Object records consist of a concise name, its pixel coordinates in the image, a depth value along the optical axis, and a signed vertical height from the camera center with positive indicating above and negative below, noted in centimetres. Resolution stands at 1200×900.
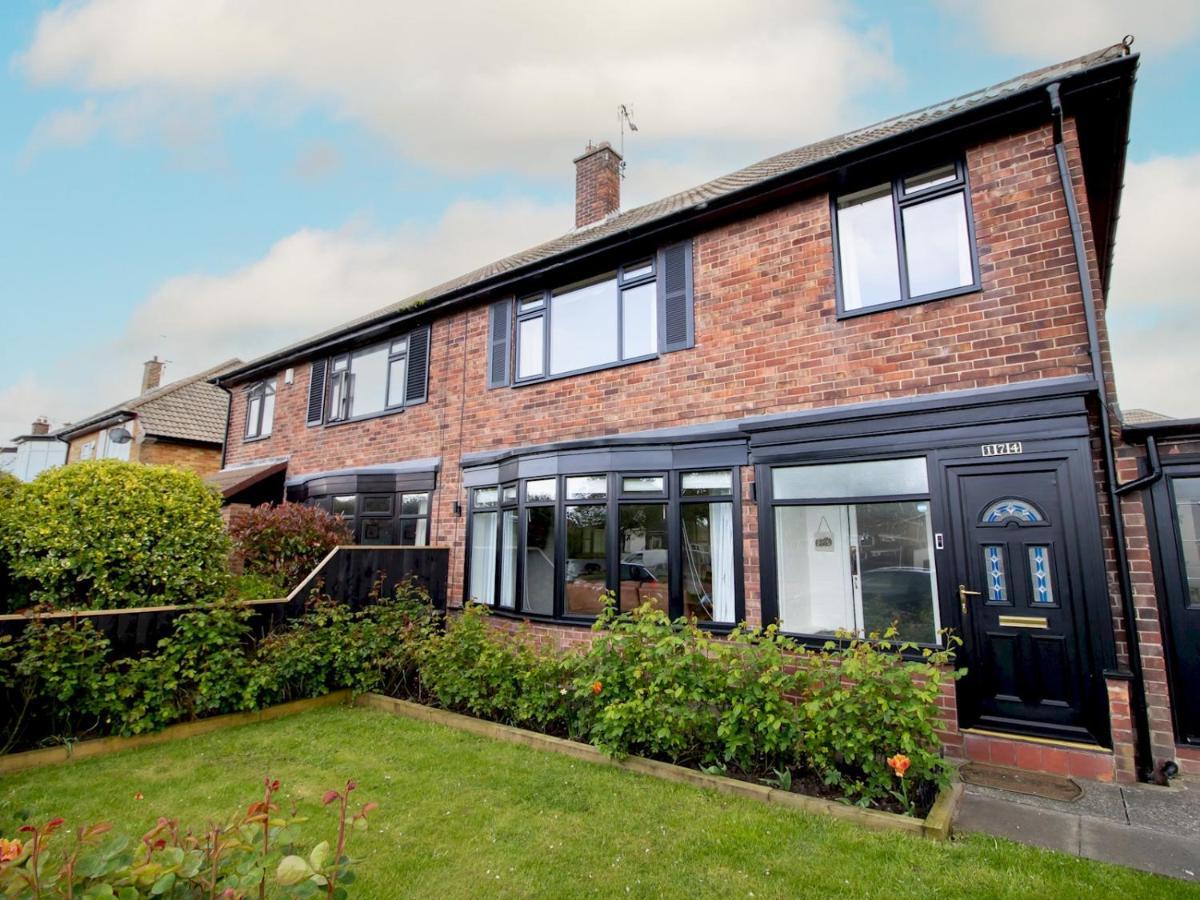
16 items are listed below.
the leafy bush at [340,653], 640 -113
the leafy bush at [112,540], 617 +8
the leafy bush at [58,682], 505 -113
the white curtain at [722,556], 658 -6
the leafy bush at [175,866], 134 -75
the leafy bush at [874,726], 395 -117
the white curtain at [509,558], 841 -12
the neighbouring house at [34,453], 2802 +441
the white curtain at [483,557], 893 -11
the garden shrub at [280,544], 832 +7
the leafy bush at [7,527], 628 +21
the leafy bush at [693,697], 439 -111
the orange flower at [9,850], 133 -67
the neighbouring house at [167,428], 1777 +371
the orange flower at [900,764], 375 -130
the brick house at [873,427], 489 +128
